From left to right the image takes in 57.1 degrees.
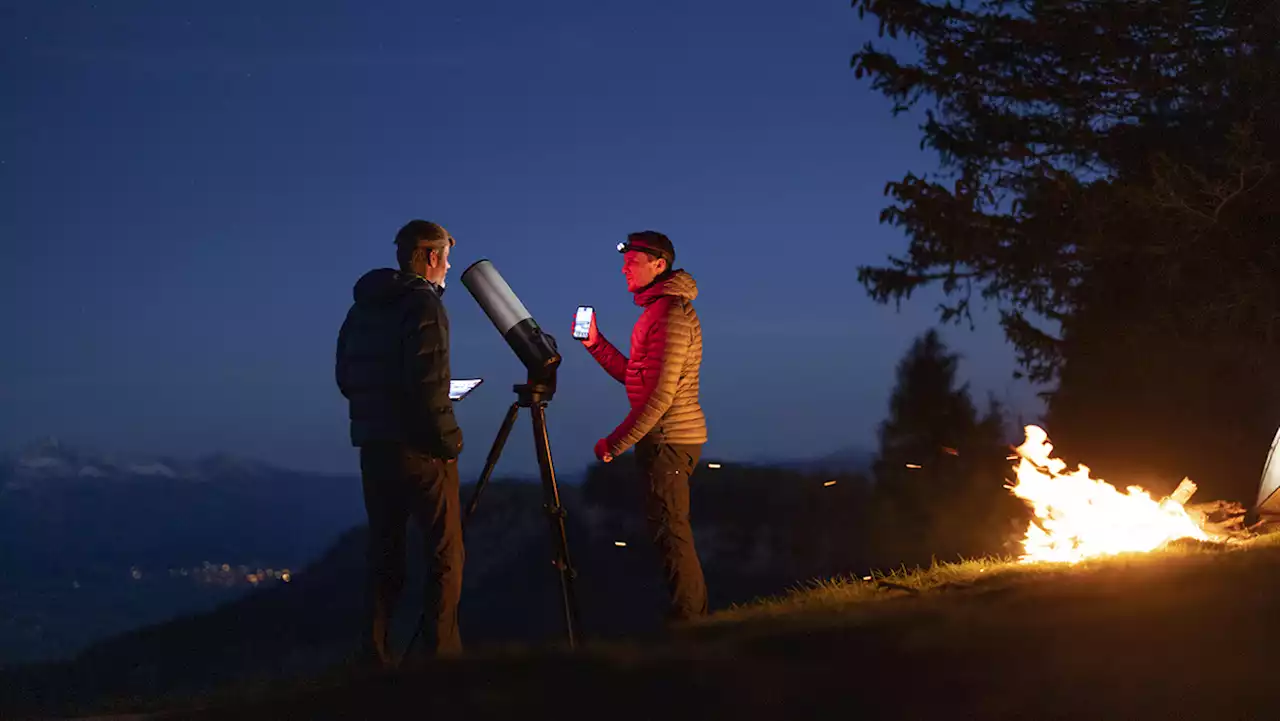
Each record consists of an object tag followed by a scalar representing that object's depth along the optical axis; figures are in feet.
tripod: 21.54
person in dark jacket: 19.36
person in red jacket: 23.16
